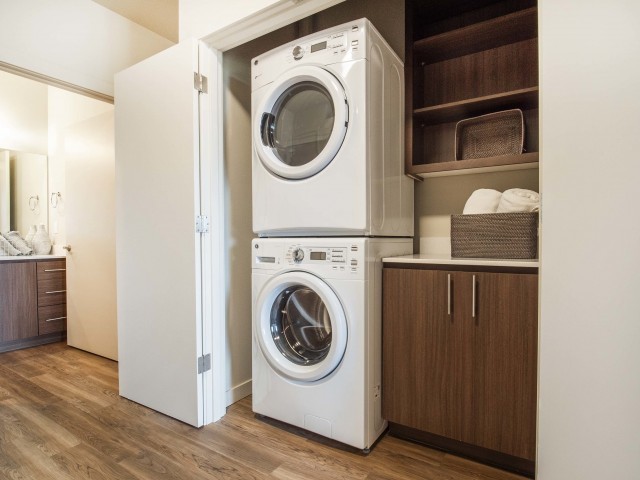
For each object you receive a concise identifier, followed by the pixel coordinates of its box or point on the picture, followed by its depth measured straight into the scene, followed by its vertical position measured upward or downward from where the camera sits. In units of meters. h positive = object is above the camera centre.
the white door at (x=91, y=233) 2.70 +0.02
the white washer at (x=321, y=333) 1.47 -0.45
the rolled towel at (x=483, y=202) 1.60 +0.15
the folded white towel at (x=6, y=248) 3.20 -0.11
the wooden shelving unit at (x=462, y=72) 1.66 +0.85
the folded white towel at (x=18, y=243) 3.26 -0.07
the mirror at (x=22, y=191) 3.44 +0.45
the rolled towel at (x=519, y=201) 1.44 +0.14
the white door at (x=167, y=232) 1.73 +0.02
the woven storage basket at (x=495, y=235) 1.39 -0.01
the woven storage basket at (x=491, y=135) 1.70 +0.50
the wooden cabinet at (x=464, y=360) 1.29 -0.50
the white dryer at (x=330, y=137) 1.44 +0.44
